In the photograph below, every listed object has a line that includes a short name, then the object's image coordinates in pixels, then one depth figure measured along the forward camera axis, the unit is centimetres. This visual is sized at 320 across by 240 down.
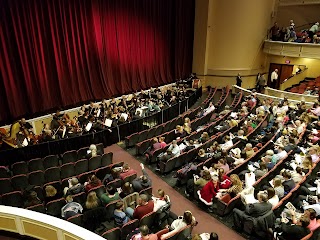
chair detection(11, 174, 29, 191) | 597
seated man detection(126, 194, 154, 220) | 483
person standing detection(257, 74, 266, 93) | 1397
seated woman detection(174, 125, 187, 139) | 826
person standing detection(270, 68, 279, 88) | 1473
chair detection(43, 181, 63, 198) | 576
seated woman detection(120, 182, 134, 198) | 535
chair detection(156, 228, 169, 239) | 444
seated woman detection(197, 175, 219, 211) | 558
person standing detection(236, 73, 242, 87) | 1451
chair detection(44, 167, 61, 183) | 627
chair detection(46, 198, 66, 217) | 506
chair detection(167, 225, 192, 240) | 437
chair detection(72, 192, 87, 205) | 532
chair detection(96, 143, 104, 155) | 755
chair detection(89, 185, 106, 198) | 540
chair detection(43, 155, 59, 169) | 693
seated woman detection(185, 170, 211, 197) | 577
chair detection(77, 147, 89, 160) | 734
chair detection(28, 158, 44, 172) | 667
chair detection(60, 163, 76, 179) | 647
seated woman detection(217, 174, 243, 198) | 546
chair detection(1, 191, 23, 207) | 529
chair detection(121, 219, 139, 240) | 451
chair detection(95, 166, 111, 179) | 634
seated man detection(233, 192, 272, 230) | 472
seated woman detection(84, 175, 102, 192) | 553
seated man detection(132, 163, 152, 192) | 569
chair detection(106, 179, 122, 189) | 573
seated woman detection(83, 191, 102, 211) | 496
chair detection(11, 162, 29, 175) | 649
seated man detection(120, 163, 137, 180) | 615
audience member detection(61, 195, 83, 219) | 486
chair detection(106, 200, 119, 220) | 505
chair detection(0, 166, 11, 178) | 635
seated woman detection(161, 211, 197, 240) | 451
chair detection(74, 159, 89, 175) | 665
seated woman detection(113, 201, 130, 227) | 474
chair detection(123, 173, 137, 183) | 598
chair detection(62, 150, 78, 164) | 714
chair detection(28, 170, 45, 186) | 611
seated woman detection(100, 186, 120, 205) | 520
